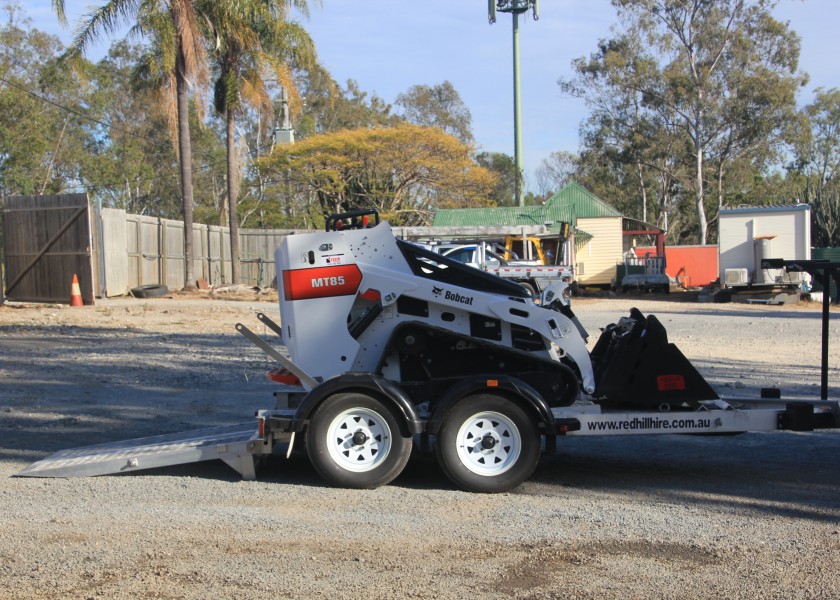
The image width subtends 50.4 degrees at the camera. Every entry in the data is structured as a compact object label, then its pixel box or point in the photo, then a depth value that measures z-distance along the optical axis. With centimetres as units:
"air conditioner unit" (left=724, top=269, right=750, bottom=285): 3142
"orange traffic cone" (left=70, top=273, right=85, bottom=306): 2281
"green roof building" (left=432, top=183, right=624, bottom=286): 4384
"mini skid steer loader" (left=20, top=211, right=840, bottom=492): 637
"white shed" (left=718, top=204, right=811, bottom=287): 3300
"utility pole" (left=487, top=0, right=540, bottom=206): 5403
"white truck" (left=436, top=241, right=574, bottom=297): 2405
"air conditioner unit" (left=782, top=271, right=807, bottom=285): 3030
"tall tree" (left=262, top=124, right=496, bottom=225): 4669
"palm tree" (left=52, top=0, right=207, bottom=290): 2738
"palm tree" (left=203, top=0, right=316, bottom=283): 3105
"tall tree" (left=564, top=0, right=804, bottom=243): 4828
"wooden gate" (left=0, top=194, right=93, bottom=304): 2334
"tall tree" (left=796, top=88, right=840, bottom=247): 6581
